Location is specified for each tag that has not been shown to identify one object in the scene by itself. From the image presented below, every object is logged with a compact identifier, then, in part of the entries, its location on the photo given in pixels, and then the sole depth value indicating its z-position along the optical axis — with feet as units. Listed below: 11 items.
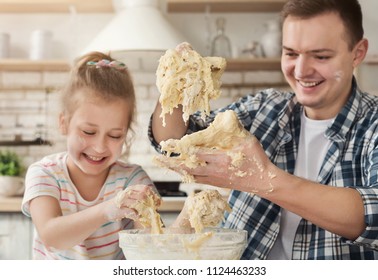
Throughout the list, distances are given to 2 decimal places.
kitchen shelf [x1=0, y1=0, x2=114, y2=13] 10.53
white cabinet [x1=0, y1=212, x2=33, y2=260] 7.89
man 4.08
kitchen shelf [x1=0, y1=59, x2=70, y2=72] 10.41
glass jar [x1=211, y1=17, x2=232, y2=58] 10.45
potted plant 8.66
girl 3.95
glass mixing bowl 2.47
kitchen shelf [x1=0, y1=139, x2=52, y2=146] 10.65
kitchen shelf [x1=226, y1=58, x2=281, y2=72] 10.30
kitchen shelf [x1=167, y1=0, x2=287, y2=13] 10.51
